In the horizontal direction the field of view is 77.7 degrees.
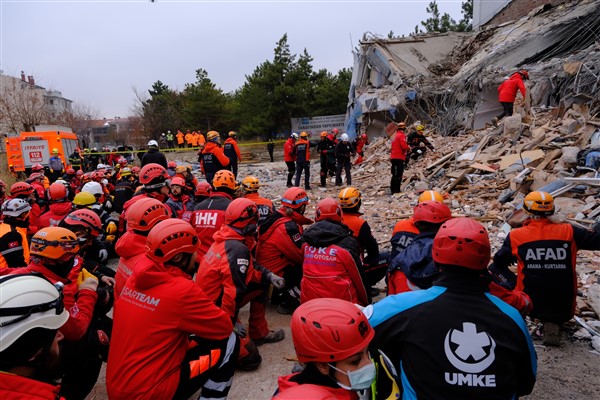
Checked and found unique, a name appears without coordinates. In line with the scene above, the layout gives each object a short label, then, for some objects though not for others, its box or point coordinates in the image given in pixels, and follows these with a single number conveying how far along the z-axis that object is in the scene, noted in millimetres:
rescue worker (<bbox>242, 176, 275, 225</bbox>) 5204
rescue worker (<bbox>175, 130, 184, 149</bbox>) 27967
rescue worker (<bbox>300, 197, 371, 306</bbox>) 3553
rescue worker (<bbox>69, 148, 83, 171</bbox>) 16888
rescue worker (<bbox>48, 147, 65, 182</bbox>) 12789
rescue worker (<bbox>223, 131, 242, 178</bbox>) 11156
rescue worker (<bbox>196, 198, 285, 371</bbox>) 3281
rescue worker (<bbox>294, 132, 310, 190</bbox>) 12422
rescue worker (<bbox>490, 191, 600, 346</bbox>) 3537
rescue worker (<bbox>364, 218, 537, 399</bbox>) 1716
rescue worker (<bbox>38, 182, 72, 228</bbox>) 5430
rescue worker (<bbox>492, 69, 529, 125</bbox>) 11641
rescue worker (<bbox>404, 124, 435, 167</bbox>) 13219
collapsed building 11906
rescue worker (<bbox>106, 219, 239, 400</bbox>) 2344
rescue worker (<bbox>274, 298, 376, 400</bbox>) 1551
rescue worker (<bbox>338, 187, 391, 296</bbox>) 4449
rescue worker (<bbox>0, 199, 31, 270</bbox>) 3852
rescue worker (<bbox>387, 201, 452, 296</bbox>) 2861
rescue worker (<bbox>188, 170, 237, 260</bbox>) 4605
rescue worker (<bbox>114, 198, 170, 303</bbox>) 3463
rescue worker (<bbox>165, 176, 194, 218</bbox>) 5832
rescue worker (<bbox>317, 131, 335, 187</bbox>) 13318
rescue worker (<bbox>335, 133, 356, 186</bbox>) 12633
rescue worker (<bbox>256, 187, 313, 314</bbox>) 4293
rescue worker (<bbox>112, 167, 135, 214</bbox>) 7539
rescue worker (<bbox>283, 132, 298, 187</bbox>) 12844
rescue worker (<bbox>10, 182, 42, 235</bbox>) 5684
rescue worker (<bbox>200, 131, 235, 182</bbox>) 9555
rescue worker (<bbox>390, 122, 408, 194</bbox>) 10164
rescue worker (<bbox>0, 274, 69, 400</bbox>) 1468
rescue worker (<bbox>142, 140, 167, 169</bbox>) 9523
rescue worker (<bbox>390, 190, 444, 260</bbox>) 3789
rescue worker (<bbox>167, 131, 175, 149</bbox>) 27922
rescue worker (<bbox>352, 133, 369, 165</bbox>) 17522
